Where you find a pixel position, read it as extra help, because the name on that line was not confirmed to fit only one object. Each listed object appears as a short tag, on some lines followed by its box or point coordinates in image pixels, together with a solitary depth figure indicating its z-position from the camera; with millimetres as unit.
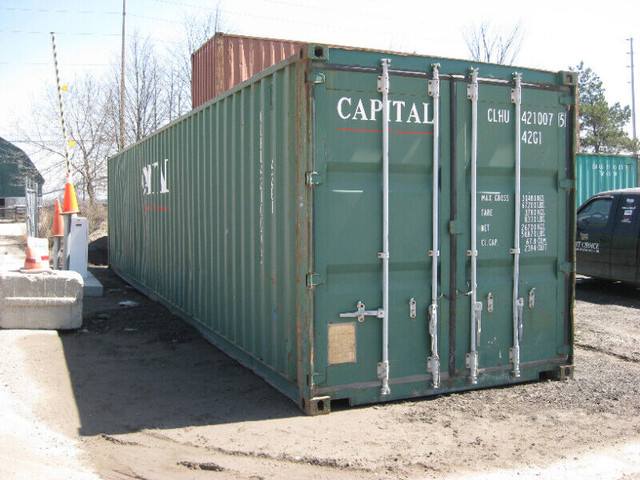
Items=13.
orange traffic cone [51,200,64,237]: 11492
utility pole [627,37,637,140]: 41969
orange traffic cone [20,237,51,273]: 8242
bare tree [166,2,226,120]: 29438
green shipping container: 5160
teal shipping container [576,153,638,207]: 16594
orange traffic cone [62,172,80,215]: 10477
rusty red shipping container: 10875
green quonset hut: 31014
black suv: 10789
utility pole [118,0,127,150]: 25694
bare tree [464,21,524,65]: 29370
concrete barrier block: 7934
